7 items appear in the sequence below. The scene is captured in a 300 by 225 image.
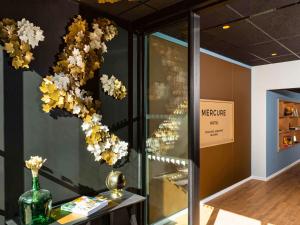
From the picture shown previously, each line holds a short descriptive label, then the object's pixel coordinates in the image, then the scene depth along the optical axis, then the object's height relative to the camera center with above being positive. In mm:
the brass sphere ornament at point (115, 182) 2363 -664
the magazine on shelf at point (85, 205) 1952 -756
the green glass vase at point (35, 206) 1759 -663
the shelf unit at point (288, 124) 6605 -322
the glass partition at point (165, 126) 2609 -143
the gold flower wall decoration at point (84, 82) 2143 +282
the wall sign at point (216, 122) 4184 -162
